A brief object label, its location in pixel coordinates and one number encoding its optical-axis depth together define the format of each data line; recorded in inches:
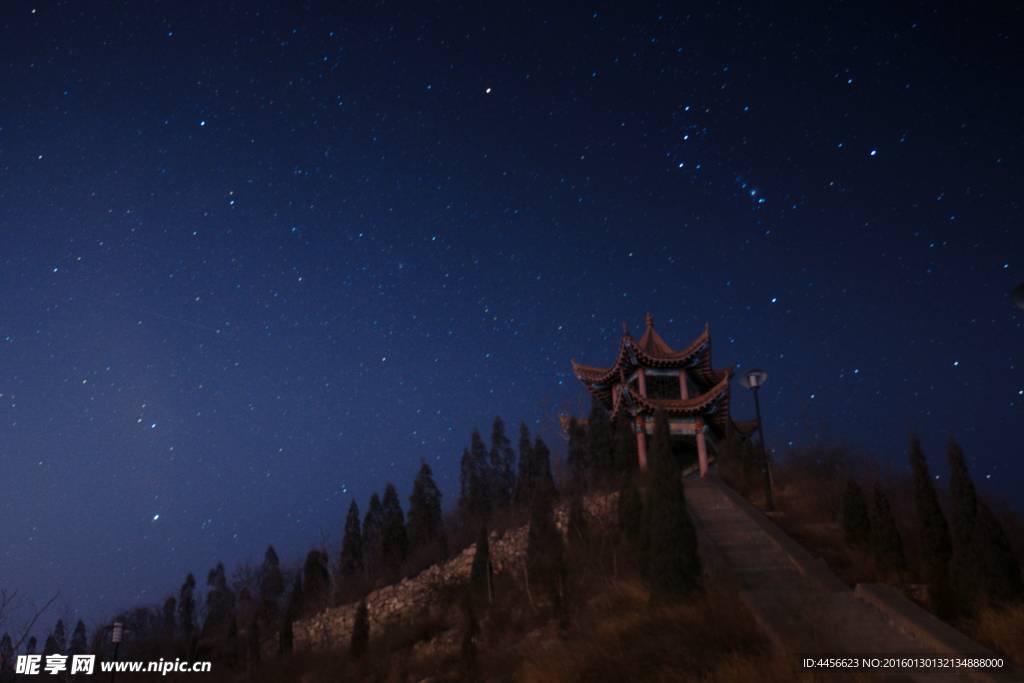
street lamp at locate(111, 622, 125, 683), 725.9
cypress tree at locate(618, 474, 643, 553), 552.1
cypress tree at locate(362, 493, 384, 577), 1360.2
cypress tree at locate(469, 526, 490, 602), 695.7
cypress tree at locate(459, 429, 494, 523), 1462.8
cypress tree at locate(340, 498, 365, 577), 1423.5
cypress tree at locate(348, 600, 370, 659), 716.7
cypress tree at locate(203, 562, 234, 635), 1661.2
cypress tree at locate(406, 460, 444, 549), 1304.1
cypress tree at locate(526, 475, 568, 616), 571.8
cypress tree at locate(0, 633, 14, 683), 1008.7
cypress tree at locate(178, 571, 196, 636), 1967.3
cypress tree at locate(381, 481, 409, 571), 1302.9
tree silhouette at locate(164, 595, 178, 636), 1901.1
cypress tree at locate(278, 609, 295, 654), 887.1
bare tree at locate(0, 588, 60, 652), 629.3
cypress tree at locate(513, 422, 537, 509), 899.4
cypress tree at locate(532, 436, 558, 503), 757.3
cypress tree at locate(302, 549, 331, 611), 1125.1
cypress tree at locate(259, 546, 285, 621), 1318.9
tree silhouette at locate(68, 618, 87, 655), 1708.7
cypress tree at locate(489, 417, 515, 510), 1552.7
